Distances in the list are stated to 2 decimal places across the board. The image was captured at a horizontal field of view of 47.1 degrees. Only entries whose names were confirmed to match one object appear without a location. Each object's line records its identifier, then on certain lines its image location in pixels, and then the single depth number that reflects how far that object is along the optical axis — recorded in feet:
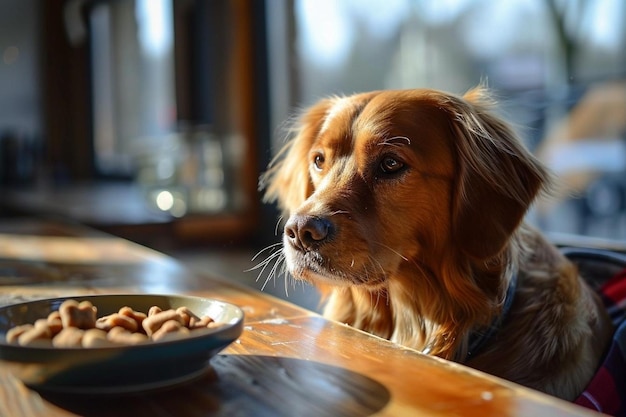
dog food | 2.53
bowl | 2.43
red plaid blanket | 4.05
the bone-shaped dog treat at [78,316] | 2.76
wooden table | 2.41
